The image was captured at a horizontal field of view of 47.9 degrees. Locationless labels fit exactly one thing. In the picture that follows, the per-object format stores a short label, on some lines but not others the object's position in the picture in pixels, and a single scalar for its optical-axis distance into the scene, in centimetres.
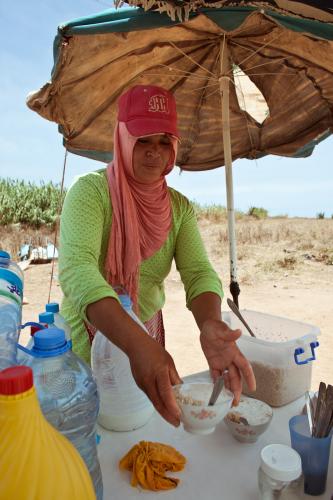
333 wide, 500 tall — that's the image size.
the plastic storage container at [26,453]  44
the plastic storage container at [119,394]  111
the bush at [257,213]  1690
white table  86
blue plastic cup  86
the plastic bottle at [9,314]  73
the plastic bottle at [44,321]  95
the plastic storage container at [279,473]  73
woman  107
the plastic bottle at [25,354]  81
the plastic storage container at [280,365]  125
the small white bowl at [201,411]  85
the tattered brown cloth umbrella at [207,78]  151
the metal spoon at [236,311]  137
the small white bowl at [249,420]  103
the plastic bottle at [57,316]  117
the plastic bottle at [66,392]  70
